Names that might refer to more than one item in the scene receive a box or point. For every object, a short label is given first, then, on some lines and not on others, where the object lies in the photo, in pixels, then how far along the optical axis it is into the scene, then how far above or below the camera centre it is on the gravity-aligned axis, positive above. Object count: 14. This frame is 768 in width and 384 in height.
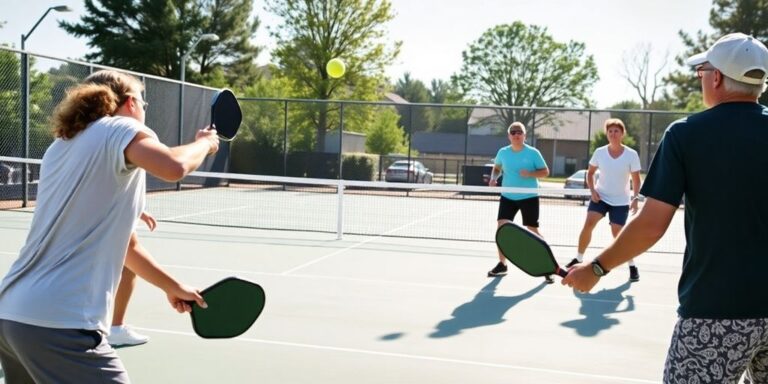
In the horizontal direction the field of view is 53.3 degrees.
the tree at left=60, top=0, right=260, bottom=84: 39.59 +6.47
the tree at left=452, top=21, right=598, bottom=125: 56.16 +7.17
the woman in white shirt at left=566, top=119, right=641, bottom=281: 8.27 -0.14
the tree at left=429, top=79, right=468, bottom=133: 48.93 +3.17
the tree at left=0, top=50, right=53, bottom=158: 14.80 +0.65
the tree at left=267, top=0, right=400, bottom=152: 32.59 +4.85
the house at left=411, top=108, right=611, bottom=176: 32.12 +1.38
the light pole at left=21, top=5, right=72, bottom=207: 14.70 +0.53
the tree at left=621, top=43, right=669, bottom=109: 54.12 +5.87
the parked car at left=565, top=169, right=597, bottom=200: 24.55 -0.38
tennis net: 13.00 -1.13
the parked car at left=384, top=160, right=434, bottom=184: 25.34 -0.33
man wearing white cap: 2.39 -0.15
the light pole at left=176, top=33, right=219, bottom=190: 21.38 +1.13
